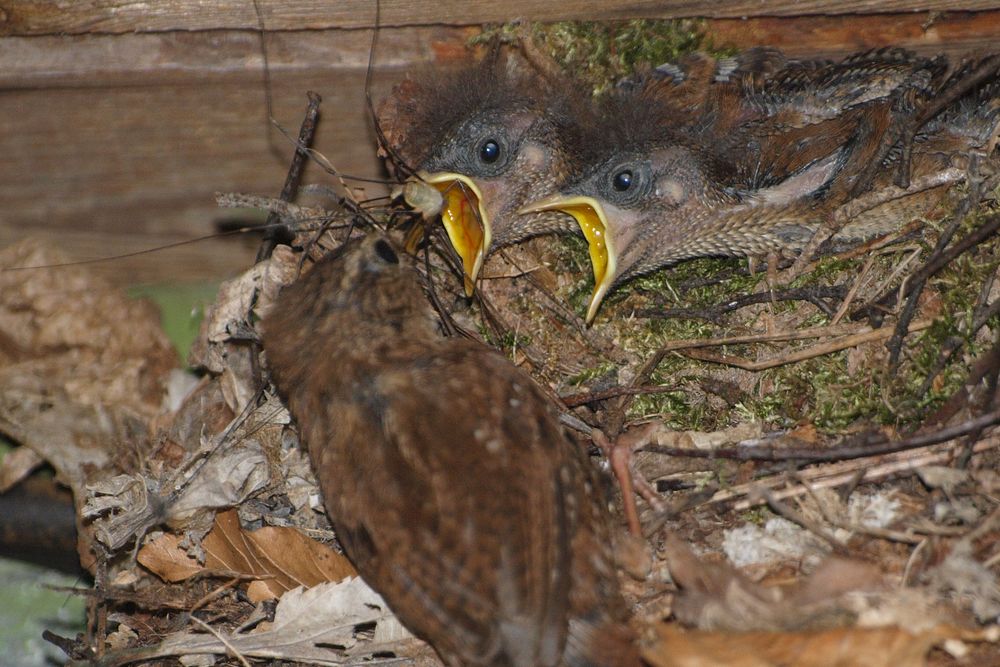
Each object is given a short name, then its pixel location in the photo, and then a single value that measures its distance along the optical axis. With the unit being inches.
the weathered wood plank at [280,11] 204.2
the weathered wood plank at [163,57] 207.2
